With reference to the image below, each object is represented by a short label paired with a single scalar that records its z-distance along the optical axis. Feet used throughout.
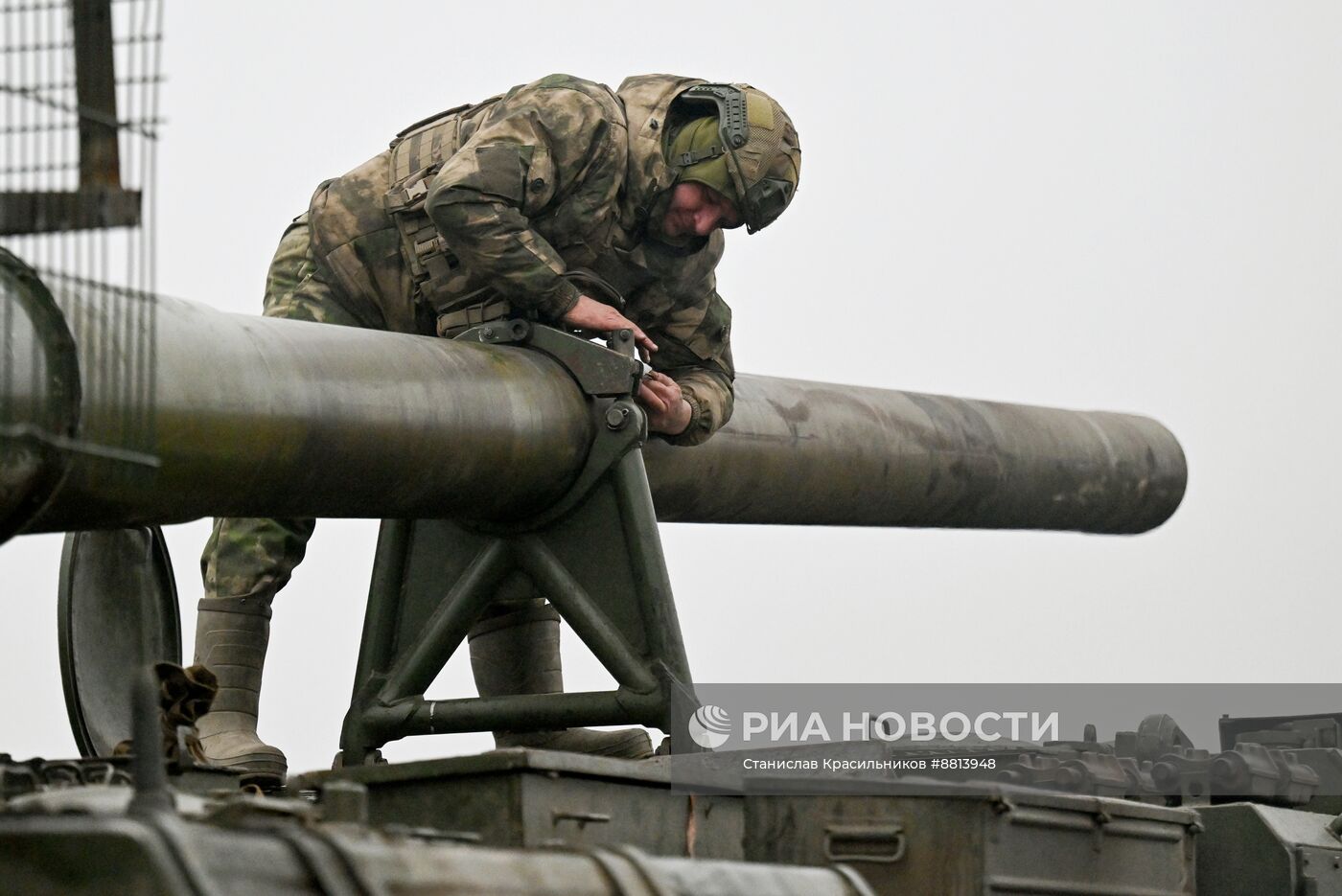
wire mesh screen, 27.09
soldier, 48.55
